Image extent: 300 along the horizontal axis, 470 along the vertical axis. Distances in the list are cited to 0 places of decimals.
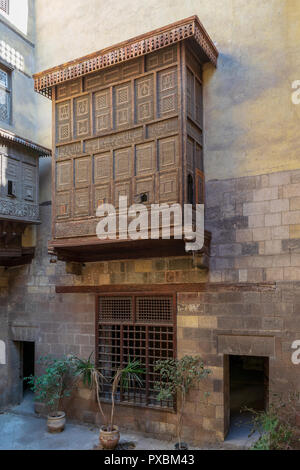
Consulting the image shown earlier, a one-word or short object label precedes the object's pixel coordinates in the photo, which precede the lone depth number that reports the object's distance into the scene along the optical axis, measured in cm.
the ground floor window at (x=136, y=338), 856
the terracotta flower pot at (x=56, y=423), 879
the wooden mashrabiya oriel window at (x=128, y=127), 772
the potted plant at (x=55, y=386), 884
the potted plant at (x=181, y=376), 749
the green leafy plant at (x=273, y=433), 629
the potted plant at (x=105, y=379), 784
